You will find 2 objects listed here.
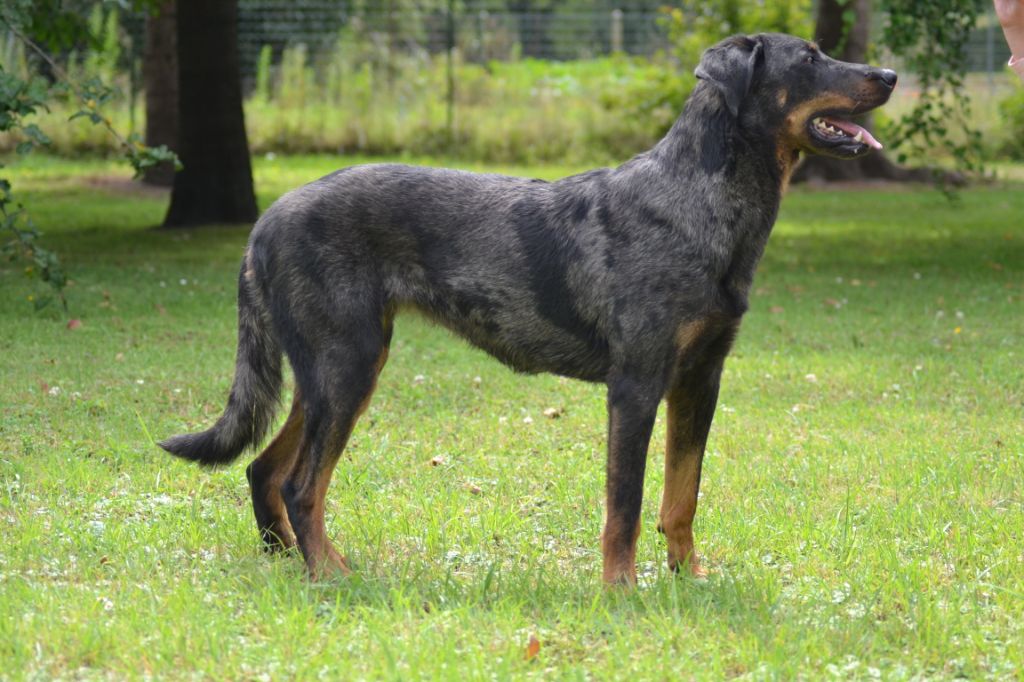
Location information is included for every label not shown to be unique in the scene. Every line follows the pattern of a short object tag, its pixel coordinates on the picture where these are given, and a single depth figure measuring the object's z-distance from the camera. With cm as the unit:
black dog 483
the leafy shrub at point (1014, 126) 2544
